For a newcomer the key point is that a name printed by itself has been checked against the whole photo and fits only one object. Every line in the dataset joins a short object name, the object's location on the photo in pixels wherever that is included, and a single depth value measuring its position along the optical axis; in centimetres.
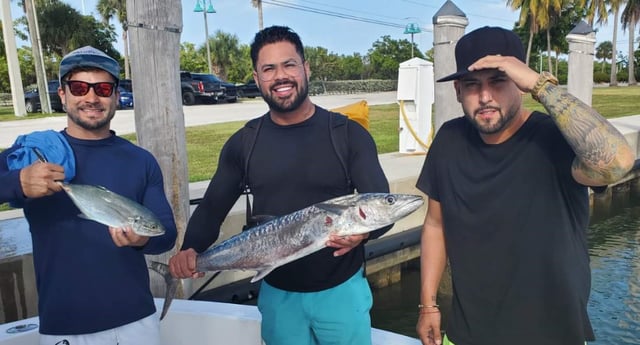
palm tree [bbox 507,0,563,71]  5278
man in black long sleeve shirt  259
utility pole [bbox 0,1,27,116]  2217
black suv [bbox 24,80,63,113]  2547
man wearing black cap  206
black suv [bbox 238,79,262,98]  3297
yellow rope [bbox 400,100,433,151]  1080
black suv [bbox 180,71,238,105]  2744
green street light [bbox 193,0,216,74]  4222
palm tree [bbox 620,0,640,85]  5678
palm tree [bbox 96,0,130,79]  4911
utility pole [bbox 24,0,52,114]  2347
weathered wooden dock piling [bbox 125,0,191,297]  353
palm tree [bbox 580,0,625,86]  5378
